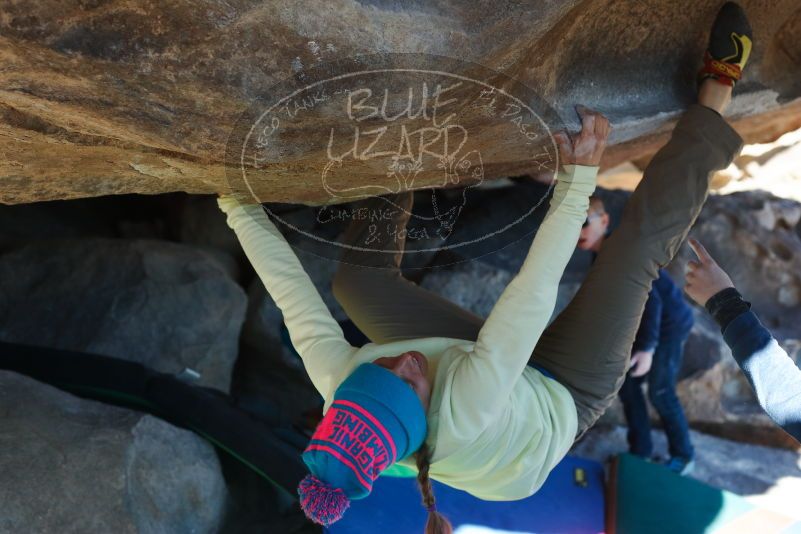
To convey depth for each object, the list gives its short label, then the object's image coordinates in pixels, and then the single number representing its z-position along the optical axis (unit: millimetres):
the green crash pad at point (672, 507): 2379
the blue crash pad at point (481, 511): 2383
